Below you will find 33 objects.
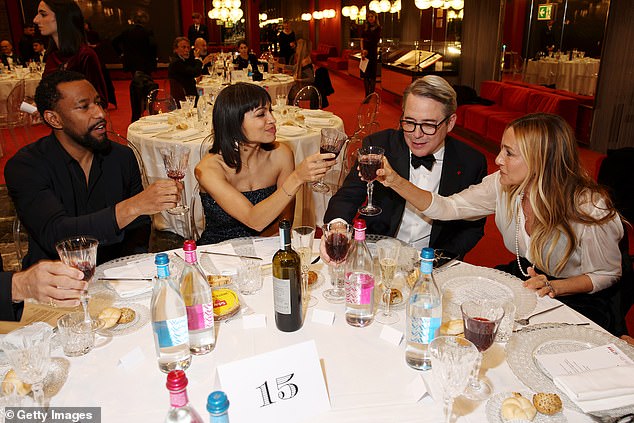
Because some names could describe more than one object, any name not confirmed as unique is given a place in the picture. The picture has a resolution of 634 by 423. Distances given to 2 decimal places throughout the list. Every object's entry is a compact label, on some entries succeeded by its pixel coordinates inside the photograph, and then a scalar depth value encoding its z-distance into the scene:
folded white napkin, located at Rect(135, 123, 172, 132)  4.80
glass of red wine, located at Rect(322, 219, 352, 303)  1.69
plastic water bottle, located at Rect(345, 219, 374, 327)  1.52
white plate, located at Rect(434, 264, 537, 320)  1.67
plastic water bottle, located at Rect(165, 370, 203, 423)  0.83
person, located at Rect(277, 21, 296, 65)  15.51
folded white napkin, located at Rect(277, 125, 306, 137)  4.57
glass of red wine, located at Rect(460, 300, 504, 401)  1.27
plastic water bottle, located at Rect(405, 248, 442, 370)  1.35
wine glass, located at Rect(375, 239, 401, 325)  1.62
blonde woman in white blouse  2.05
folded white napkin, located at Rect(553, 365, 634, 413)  1.21
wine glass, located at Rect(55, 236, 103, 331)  1.50
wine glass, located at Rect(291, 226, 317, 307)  1.77
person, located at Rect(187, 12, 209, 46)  13.16
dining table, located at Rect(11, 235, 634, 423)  1.23
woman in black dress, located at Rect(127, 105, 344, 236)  4.12
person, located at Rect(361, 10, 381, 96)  12.03
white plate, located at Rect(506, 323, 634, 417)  1.33
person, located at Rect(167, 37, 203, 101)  7.73
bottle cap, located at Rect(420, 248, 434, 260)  1.31
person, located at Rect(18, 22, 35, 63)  12.73
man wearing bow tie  2.70
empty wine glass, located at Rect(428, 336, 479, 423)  1.11
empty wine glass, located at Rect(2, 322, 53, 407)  1.18
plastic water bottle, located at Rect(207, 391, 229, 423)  0.82
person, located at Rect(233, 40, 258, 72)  9.93
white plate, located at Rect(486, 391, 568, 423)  1.18
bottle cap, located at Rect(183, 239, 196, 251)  1.33
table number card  1.17
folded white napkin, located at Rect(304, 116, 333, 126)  5.09
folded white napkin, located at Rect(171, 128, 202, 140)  4.53
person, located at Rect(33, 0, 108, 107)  5.01
